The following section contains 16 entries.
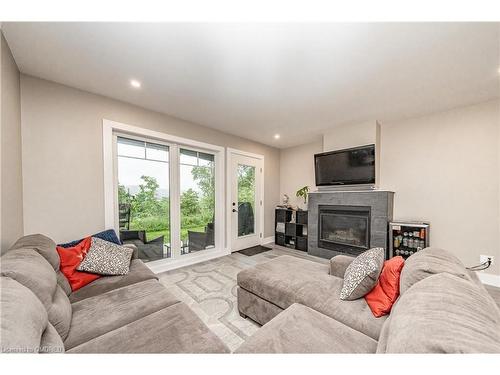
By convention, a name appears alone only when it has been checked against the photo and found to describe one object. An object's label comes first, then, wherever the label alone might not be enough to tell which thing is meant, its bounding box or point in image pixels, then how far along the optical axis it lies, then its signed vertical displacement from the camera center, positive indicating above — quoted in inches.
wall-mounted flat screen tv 119.6 +10.7
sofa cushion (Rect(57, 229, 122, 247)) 82.9 -23.6
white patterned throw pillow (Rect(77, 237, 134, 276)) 64.9 -27.5
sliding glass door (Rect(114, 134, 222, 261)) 104.7 -9.2
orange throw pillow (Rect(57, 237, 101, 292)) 60.4 -27.4
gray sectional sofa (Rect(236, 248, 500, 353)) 21.7 -30.4
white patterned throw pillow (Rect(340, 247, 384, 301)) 50.0 -25.2
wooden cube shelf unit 160.6 -40.0
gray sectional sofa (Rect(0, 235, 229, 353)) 27.5 -29.9
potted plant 164.6 -8.3
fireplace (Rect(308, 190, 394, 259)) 116.4 -25.8
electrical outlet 94.9 -37.6
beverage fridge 107.2 -31.7
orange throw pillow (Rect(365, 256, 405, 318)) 45.6 -27.1
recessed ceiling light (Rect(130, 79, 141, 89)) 81.7 +42.6
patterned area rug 63.7 -50.2
